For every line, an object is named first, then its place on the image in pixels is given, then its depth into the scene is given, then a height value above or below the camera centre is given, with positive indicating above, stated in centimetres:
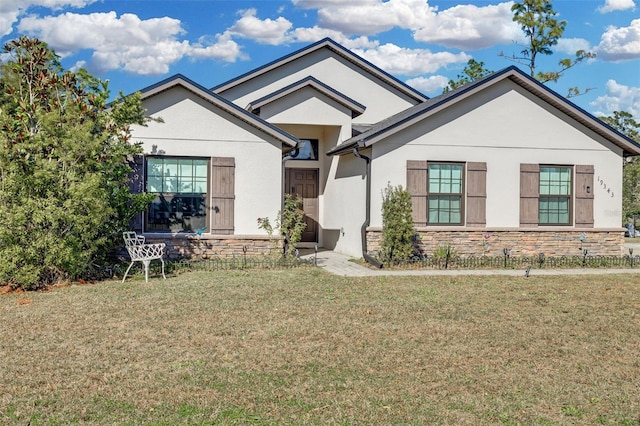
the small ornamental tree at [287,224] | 1442 -18
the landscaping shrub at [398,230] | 1399 -26
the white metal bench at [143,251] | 1157 -71
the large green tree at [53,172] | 1077 +78
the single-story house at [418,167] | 1455 +129
